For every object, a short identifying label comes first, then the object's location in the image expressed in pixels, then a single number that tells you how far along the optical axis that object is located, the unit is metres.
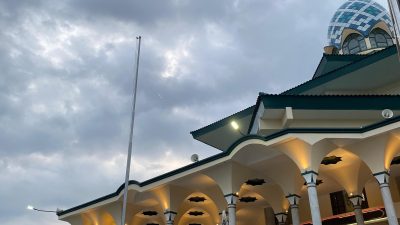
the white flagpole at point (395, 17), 5.37
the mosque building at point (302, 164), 19.56
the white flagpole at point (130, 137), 20.64
